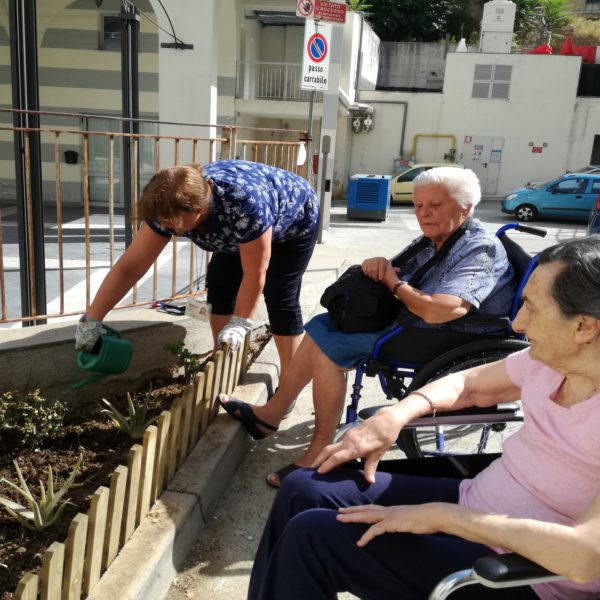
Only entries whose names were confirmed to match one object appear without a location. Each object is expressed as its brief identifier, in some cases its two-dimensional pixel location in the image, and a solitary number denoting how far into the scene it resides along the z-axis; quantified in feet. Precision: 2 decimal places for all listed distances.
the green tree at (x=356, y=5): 70.34
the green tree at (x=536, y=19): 97.71
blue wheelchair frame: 8.23
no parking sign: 22.77
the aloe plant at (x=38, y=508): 7.12
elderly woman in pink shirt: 4.71
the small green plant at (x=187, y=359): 10.50
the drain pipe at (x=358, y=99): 58.27
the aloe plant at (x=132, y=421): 9.35
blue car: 49.78
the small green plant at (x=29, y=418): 8.78
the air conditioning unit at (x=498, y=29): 72.28
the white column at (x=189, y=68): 29.32
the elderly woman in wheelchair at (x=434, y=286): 8.30
